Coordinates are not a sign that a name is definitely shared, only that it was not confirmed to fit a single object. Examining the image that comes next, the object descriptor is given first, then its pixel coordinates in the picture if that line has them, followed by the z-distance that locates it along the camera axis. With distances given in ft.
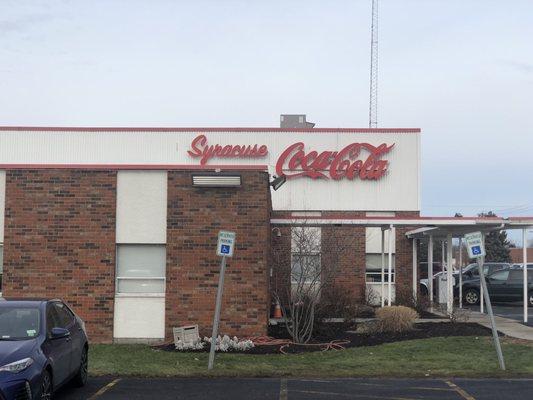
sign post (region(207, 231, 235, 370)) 38.99
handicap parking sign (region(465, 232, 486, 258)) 39.06
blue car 25.14
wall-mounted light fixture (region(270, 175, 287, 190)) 62.17
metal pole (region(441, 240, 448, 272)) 87.30
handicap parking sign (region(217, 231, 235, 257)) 39.04
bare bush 51.31
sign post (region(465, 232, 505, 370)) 39.04
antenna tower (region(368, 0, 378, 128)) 136.56
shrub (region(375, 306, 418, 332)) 55.11
